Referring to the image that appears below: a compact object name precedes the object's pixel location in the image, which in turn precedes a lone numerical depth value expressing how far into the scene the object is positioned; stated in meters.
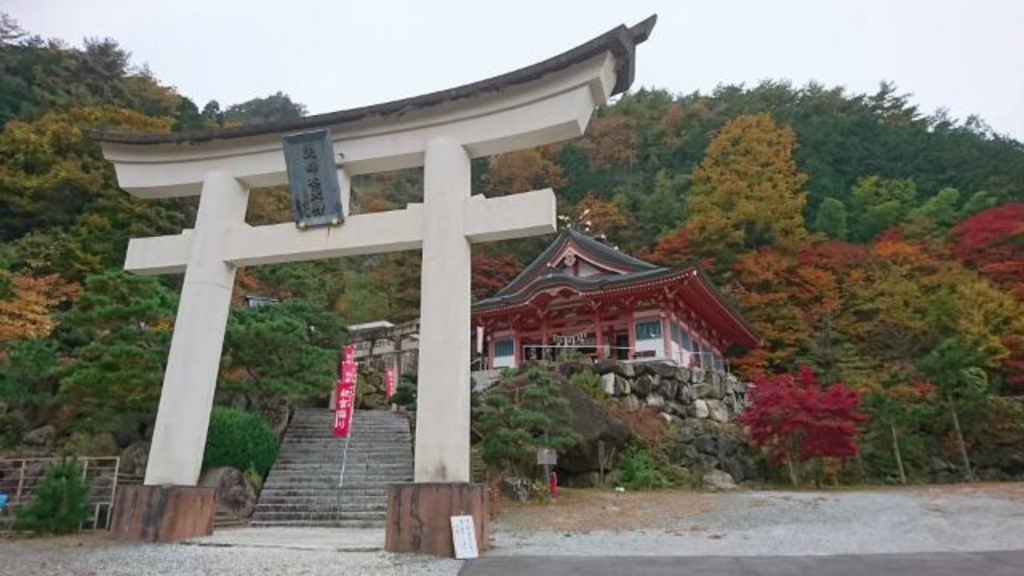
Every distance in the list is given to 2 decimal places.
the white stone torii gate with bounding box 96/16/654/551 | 6.63
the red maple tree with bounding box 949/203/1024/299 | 25.28
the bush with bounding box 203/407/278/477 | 10.83
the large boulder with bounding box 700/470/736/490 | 14.23
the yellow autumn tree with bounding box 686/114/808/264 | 29.61
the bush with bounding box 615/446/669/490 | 13.25
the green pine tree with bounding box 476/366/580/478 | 11.66
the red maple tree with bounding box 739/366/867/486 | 13.71
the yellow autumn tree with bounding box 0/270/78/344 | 13.54
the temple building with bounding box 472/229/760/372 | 18.91
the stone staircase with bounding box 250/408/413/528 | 10.45
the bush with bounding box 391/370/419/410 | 15.86
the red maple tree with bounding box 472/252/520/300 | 32.06
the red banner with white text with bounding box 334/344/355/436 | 12.57
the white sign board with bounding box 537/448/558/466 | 11.31
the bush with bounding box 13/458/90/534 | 8.12
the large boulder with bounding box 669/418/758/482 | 15.03
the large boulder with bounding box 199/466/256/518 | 10.20
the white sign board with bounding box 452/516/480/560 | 5.77
